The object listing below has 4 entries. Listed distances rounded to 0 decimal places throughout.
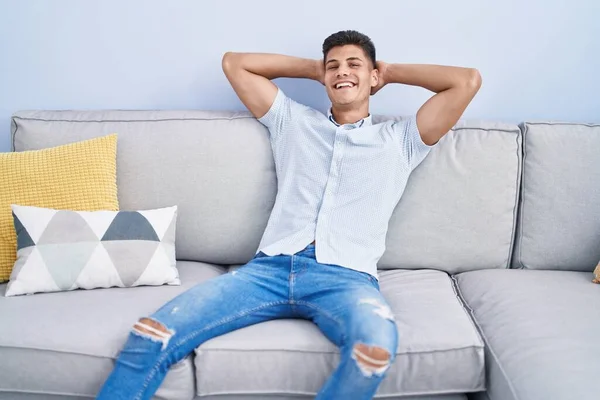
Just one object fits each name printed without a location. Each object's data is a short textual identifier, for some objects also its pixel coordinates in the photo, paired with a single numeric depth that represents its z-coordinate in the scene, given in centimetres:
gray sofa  139
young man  133
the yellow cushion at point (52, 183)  174
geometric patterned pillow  163
